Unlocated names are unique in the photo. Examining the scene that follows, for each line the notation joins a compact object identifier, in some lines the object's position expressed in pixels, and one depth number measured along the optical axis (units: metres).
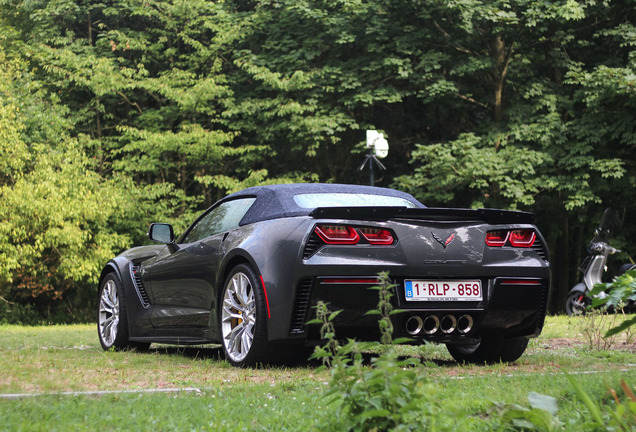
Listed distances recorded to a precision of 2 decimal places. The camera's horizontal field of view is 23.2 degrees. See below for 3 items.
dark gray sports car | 10.15
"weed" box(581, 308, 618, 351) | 13.76
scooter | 29.12
